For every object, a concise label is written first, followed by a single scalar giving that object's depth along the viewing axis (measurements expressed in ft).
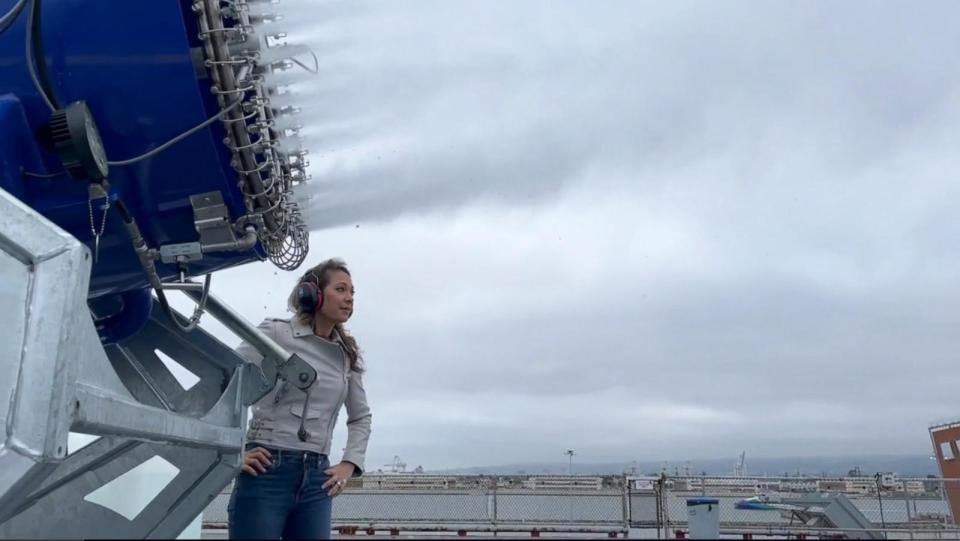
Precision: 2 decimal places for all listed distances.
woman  10.09
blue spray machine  8.91
